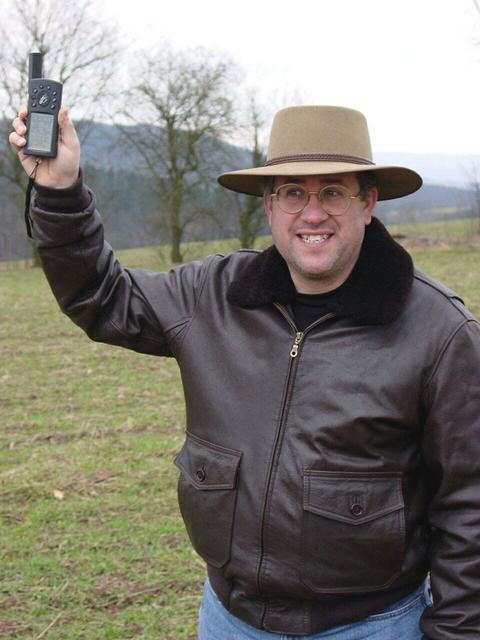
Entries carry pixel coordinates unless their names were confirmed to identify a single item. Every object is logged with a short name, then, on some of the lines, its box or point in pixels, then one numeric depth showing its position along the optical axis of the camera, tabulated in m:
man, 1.81
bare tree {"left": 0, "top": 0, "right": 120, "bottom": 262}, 26.20
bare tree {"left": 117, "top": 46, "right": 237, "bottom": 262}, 27.31
